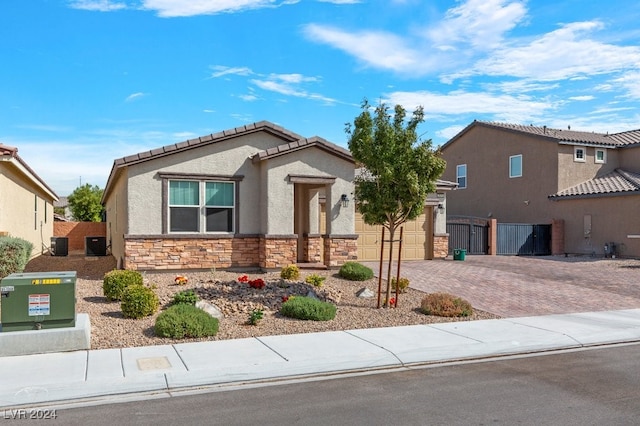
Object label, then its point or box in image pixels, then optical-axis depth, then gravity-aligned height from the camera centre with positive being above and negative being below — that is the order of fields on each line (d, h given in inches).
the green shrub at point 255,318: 402.3 -70.7
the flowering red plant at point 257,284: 519.8 -59.8
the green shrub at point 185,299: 432.8 -61.7
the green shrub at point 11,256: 512.4 -33.8
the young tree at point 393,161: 458.6 +47.5
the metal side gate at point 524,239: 1070.4 -38.0
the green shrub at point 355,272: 627.5 -59.1
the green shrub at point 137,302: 407.5 -60.7
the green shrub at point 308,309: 421.7 -68.5
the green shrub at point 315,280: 562.4 -61.2
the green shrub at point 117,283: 474.0 -54.3
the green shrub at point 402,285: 558.0 -65.1
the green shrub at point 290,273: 598.9 -57.3
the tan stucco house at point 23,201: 627.8 +25.4
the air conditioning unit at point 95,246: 967.6 -46.3
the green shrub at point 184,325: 362.0 -68.5
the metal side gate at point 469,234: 1021.8 -26.8
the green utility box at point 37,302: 319.6 -47.8
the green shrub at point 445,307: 456.8 -71.9
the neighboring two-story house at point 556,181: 1015.6 +80.6
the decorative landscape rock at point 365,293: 538.6 -71.2
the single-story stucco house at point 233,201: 637.9 +21.1
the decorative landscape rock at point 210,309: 421.3 -68.2
